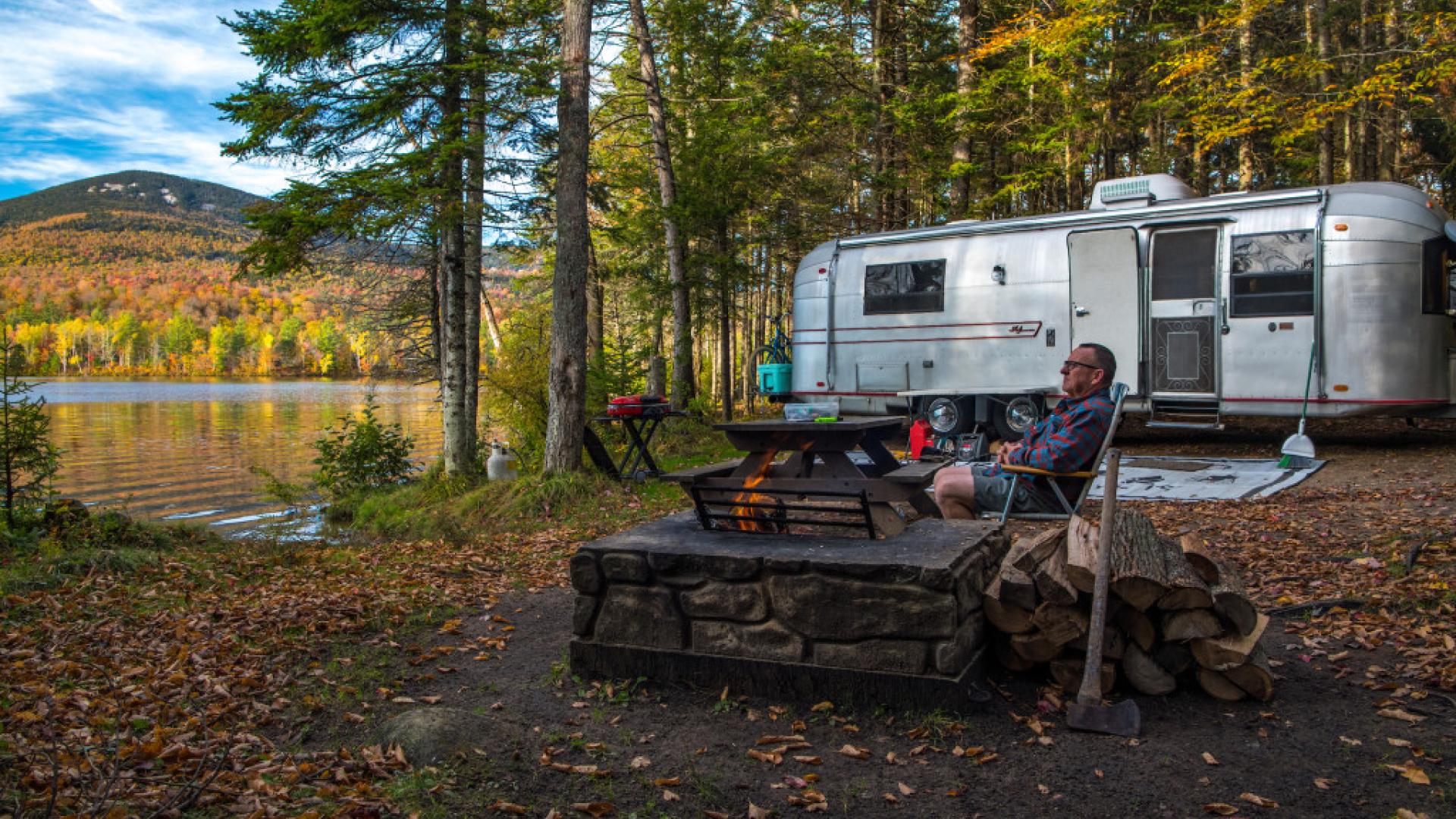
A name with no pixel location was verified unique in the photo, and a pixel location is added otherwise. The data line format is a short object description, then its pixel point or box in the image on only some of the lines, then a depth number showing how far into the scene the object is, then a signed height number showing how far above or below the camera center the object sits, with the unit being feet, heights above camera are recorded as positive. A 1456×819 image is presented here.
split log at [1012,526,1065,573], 12.47 -2.26
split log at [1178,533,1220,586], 11.75 -2.29
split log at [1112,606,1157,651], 11.89 -3.15
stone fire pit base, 11.71 -3.04
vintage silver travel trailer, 31.99 +2.84
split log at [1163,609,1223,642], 11.59 -3.08
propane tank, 35.78 -3.02
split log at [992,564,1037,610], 12.14 -2.72
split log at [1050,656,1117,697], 12.15 -3.80
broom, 30.68 -2.50
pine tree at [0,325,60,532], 27.53 -1.40
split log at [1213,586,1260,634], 11.45 -2.85
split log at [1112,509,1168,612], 11.39 -2.30
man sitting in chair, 15.62 -1.06
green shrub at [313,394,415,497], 43.93 -3.36
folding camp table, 30.42 -2.08
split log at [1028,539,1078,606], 11.84 -2.57
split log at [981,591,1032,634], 12.31 -3.11
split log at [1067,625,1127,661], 11.93 -3.37
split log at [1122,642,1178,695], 11.94 -3.80
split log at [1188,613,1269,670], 11.55 -3.37
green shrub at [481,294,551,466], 40.19 +0.17
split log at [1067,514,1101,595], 11.62 -2.22
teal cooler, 47.21 +0.31
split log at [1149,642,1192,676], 12.01 -3.57
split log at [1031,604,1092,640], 11.96 -3.05
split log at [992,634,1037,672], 12.57 -3.74
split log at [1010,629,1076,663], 12.17 -3.47
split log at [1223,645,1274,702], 11.64 -3.75
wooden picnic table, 14.58 -1.48
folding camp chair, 15.74 -1.72
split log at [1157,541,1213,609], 11.36 -2.56
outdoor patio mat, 26.94 -3.10
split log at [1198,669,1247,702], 11.82 -3.91
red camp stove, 30.53 -0.65
